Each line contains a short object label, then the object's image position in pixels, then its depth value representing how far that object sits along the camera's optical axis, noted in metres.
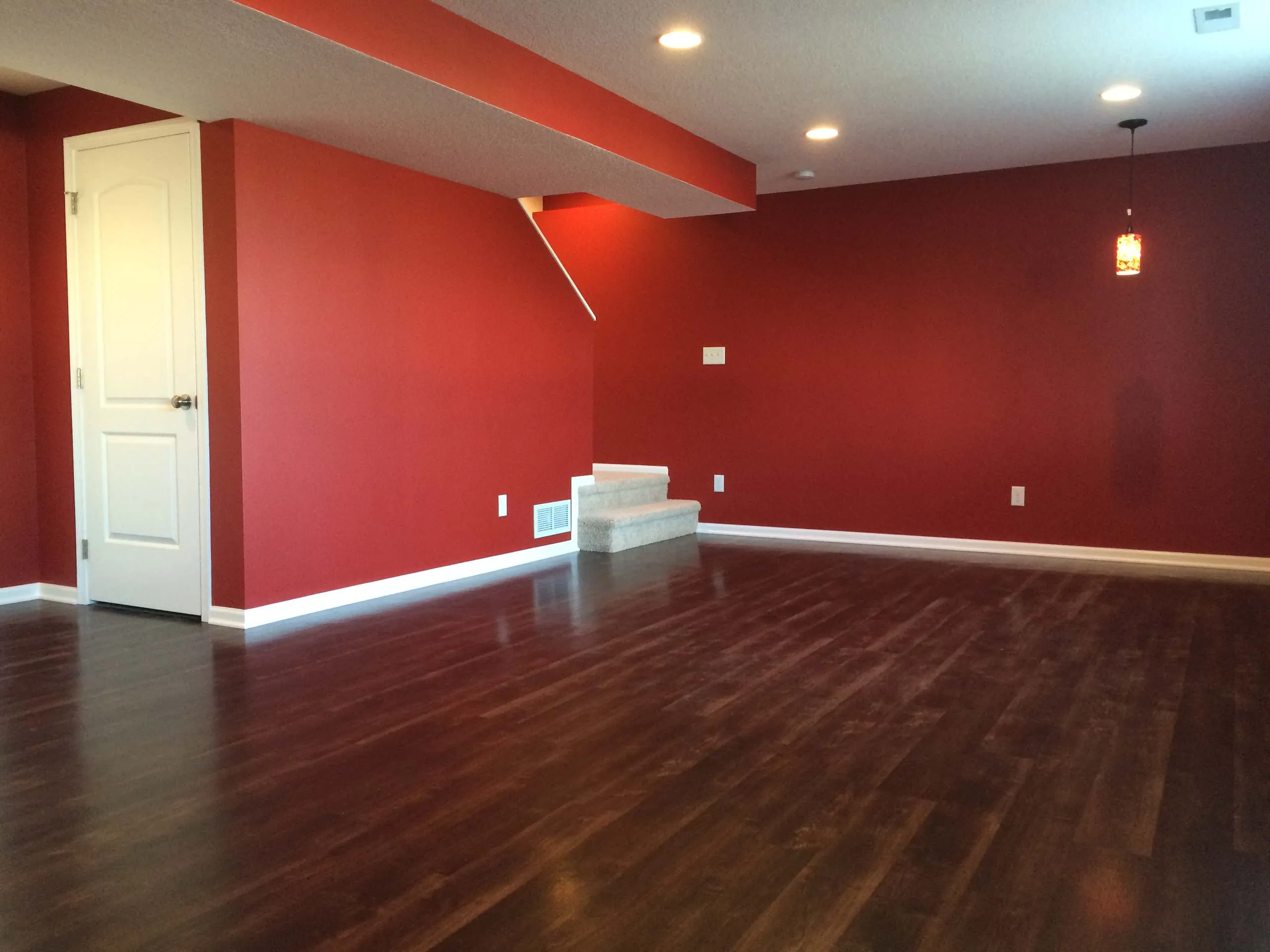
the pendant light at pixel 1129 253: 5.11
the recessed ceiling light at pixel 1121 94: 4.42
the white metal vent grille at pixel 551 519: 5.94
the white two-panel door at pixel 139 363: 4.13
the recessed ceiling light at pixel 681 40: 3.69
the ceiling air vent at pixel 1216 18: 3.50
